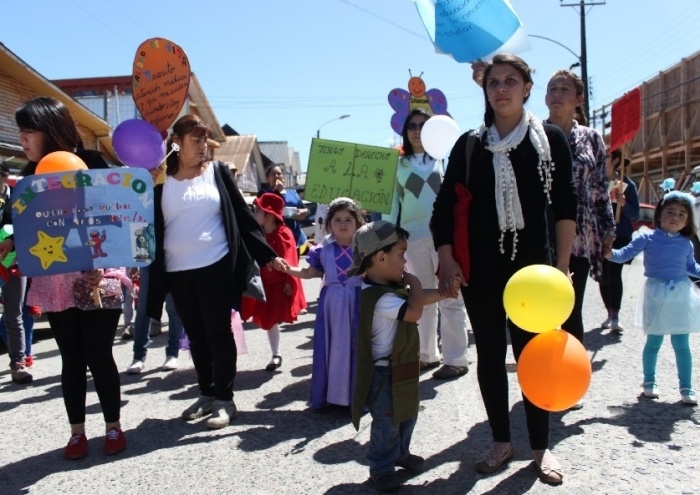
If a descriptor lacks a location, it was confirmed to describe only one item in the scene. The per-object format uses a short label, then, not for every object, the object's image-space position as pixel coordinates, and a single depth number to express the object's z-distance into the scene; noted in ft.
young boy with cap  9.56
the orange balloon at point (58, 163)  10.56
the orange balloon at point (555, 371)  8.40
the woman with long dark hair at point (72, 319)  11.11
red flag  17.80
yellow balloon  8.38
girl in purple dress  13.55
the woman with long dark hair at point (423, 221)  15.97
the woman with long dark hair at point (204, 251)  12.92
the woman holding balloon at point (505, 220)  9.73
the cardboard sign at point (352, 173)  15.65
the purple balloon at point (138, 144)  13.17
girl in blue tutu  13.14
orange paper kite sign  14.21
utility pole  77.46
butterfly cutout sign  19.43
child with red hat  17.48
